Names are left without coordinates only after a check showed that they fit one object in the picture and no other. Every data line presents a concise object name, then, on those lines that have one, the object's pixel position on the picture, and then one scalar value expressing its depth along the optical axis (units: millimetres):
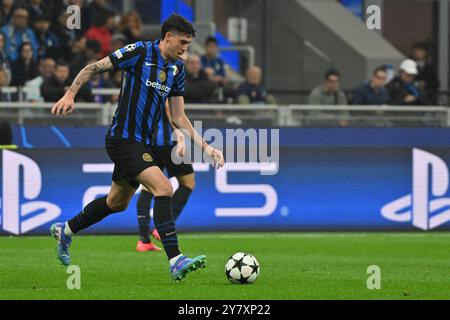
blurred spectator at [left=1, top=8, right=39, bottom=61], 18375
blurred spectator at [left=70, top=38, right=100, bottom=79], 18442
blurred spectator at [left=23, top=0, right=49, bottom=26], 19172
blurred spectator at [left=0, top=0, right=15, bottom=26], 19109
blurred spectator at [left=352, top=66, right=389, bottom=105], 18766
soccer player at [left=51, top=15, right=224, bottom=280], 10023
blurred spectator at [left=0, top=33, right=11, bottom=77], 18014
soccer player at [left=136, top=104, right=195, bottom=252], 13422
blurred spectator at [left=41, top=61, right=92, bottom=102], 17250
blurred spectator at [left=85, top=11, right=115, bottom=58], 20094
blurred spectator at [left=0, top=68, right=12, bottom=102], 17203
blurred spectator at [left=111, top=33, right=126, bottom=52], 18891
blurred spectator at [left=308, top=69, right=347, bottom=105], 18656
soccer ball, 10000
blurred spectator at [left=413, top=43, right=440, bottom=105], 20570
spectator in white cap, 19141
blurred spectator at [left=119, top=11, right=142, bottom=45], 19734
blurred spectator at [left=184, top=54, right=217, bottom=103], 17922
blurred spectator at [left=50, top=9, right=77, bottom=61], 19234
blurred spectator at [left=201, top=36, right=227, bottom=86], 19531
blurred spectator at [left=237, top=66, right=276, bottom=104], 18703
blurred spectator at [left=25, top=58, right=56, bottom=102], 17312
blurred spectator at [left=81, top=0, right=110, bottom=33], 20219
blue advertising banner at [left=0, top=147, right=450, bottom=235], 15594
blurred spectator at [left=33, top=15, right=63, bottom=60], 18906
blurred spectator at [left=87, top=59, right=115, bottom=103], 18438
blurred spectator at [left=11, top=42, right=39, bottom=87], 18000
